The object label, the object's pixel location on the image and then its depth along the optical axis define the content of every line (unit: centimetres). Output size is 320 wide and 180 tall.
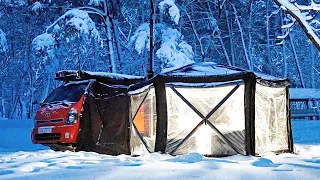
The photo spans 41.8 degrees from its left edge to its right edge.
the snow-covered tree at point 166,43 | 2042
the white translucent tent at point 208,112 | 936
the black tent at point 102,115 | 1042
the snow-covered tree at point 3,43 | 2149
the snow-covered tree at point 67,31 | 1886
